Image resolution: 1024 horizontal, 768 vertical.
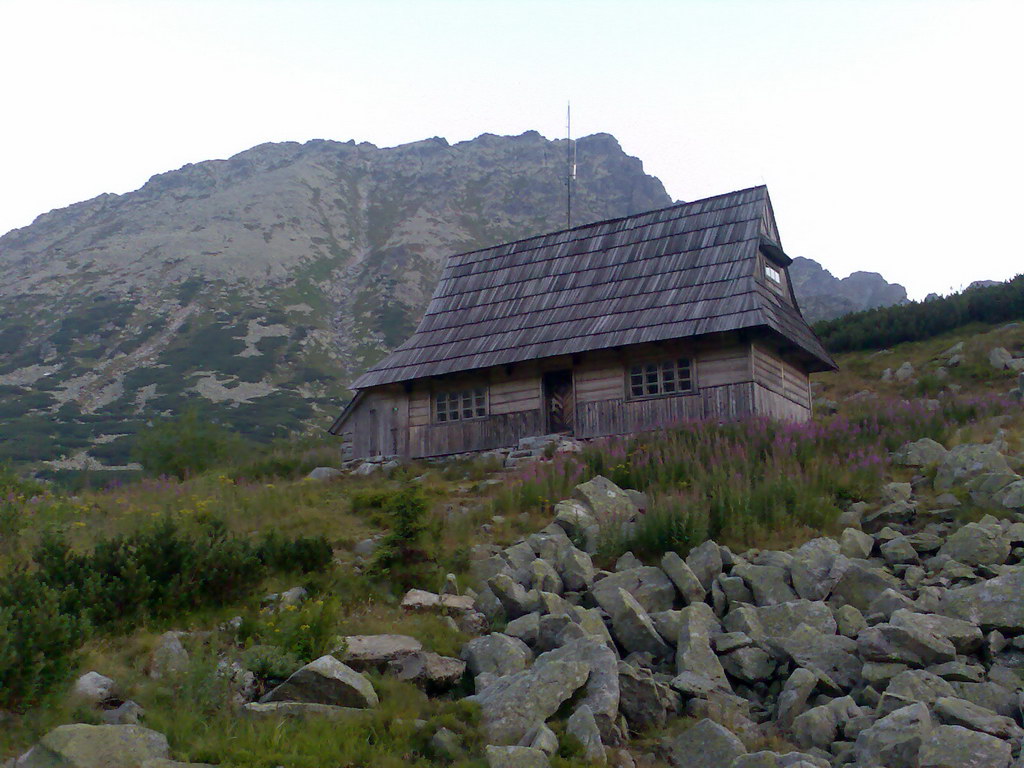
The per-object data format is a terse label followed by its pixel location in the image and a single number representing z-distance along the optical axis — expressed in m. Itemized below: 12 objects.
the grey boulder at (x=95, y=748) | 5.17
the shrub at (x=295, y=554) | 9.25
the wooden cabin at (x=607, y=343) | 18.89
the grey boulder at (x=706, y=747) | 6.08
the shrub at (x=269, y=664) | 6.67
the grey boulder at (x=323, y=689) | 6.35
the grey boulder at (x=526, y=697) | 6.20
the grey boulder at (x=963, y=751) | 5.53
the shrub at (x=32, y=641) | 5.67
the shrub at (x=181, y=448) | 23.72
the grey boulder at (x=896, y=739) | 5.72
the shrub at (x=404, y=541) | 9.23
